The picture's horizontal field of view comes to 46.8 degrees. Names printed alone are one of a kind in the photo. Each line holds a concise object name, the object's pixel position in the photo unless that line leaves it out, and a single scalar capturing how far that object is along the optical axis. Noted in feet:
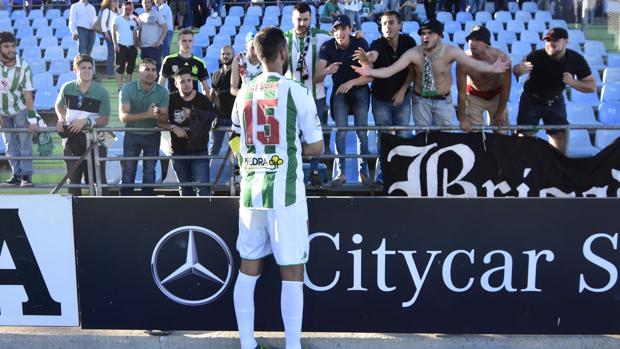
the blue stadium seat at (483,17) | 46.24
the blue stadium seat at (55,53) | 44.19
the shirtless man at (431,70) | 20.92
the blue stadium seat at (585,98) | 35.53
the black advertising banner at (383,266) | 16.03
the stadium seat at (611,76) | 36.22
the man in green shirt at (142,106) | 22.61
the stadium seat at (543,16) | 46.19
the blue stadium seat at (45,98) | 36.04
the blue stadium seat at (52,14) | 52.44
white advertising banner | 16.55
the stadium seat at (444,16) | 45.68
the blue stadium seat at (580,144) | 28.30
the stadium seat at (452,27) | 43.72
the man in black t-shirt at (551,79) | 22.03
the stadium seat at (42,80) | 38.20
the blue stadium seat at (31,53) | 44.46
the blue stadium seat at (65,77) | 38.01
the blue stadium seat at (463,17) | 46.11
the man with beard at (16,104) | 24.81
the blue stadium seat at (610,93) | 34.45
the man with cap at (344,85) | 22.37
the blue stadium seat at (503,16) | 46.05
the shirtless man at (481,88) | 21.47
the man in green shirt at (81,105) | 23.07
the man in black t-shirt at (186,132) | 20.80
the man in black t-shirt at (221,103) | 23.94
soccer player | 14.92
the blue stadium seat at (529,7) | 48.88
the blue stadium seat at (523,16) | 46.51
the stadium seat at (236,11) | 51.08
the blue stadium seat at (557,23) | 45.11
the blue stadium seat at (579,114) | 31.99
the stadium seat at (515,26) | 44.77
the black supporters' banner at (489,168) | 18.12
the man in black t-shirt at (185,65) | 25.88
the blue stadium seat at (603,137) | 30.07
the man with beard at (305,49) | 22.43
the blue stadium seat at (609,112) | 32.35
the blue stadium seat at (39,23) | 50.62
